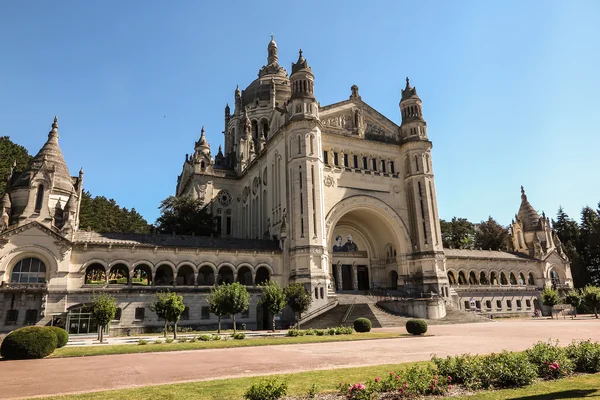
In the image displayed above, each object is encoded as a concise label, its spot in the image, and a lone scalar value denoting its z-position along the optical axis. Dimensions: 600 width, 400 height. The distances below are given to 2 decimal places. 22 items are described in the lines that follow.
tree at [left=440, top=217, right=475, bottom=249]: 83.06
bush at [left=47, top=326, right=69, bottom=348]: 22.16
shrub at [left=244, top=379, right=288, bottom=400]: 9.00
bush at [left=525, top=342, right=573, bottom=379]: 11.96
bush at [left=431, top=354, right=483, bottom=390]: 11.13
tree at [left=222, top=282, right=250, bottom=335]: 30.97
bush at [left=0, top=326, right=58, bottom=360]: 18.16
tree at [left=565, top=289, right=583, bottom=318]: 47.47
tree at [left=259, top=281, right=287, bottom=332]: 33.00
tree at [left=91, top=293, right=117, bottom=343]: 27.42
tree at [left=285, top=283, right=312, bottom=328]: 35.03
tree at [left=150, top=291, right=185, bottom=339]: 28.86
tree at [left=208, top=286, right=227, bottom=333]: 31.03
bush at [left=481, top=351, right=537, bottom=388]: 11.02
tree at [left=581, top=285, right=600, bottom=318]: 43.69
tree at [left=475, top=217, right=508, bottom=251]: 80.55
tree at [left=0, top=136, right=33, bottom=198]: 59.28
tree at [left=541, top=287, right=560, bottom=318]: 49.56
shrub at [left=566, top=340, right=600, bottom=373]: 12.65
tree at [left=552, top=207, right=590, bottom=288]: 70.25
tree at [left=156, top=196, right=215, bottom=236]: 58.06
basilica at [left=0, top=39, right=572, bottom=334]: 35.31
